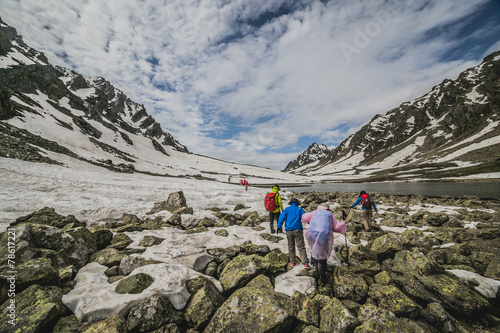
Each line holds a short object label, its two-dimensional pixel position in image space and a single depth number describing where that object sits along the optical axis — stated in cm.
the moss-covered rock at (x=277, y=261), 748
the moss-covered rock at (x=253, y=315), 486
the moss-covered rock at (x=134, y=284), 558
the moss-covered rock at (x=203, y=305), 519
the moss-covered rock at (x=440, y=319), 483
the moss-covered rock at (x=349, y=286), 602
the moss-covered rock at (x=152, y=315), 476
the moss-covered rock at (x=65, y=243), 719
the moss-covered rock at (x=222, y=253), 813
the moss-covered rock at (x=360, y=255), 796
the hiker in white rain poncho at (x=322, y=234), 693
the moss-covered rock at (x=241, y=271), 645
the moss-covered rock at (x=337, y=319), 486
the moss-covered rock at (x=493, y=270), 676
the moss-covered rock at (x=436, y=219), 1468
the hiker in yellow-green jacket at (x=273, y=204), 1174
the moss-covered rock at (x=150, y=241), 927
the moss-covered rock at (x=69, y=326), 447
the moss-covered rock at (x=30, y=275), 503
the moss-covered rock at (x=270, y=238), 1044
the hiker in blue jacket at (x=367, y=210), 1284
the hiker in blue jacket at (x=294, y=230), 803
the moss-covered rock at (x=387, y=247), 797
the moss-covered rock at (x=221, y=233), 1092
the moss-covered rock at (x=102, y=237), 891
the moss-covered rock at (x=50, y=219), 977
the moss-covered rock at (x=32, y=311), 427
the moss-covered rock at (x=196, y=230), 1126
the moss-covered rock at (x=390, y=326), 454
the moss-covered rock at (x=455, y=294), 516
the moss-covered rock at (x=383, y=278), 641
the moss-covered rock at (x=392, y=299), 534
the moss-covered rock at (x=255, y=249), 881
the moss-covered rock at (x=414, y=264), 630
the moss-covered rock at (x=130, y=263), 695
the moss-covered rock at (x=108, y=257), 748
